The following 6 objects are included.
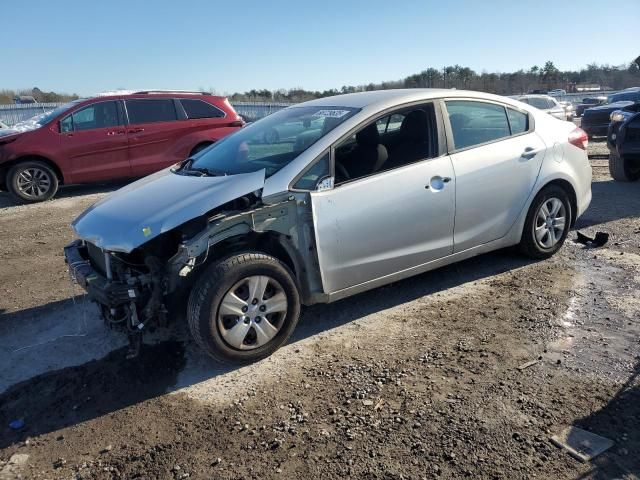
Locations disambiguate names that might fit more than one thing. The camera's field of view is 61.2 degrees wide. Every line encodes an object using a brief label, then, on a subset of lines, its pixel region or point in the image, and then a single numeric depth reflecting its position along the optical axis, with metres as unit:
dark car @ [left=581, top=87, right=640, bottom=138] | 16.84
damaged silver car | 3.56
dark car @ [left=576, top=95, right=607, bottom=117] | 30.82
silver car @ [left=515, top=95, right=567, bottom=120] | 18.39
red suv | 9.37
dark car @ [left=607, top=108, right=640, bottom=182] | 8.84
